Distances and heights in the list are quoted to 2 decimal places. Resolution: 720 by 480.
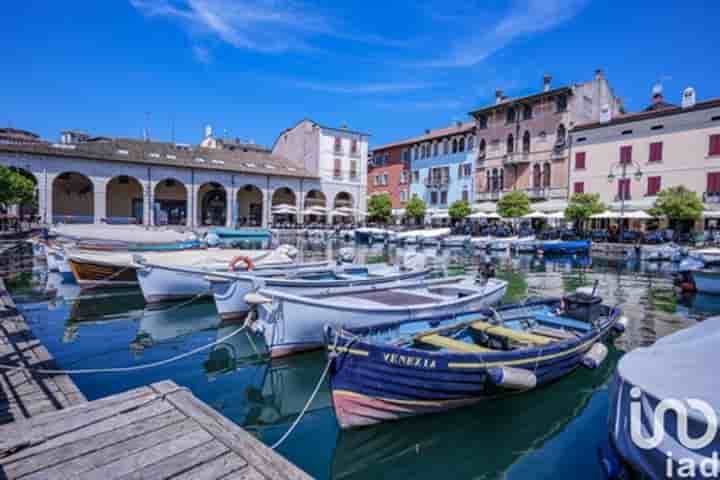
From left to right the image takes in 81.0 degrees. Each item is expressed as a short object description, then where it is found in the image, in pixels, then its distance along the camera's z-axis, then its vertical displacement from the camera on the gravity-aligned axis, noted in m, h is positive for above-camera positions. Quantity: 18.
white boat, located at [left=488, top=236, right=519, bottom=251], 32.97 -1.18
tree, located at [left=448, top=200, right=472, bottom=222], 39.47 +1.66
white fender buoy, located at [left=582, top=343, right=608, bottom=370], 6.88 -2.09
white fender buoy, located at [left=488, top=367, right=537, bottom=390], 5.57 -2.00
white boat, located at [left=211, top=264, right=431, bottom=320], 10.12 -1.53
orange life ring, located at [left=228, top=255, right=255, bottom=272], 12.56 -1.23
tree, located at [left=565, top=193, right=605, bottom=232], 30.53 +1.70
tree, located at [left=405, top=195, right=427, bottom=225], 43.88 +2.03
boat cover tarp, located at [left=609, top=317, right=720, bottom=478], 3.08 -1.29
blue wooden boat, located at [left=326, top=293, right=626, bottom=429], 5.37 -1.92
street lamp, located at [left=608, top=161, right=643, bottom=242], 33.28 +4.90
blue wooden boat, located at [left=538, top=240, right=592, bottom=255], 30.08 -1.23
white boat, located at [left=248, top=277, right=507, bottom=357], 7.82 -1.66
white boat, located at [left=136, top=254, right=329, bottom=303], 12.32 -1.78
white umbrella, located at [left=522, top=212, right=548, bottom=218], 33.31 +1.13
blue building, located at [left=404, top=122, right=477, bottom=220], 47.31 +7.26
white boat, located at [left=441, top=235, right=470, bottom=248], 36.22 -1.20
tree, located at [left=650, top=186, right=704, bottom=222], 26.52 +1.71
